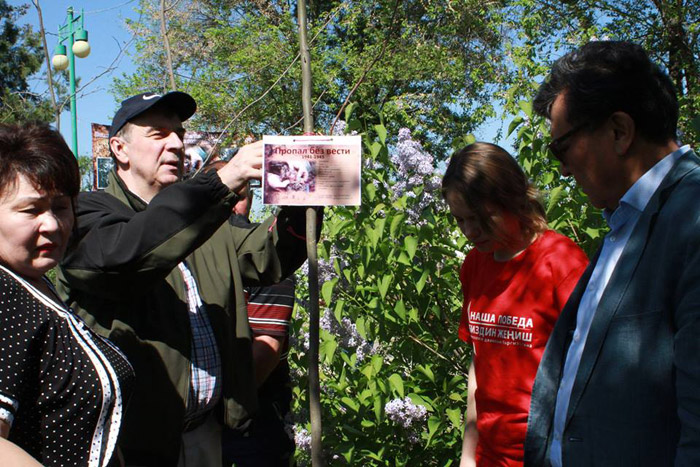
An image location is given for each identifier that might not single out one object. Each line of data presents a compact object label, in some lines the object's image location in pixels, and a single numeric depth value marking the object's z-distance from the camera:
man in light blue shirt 1.21
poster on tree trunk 1.99
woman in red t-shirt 1.95
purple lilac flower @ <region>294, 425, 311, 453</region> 3.05
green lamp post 12.78
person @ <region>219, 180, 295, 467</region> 2.83
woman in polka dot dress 1.29
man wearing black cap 1.90
